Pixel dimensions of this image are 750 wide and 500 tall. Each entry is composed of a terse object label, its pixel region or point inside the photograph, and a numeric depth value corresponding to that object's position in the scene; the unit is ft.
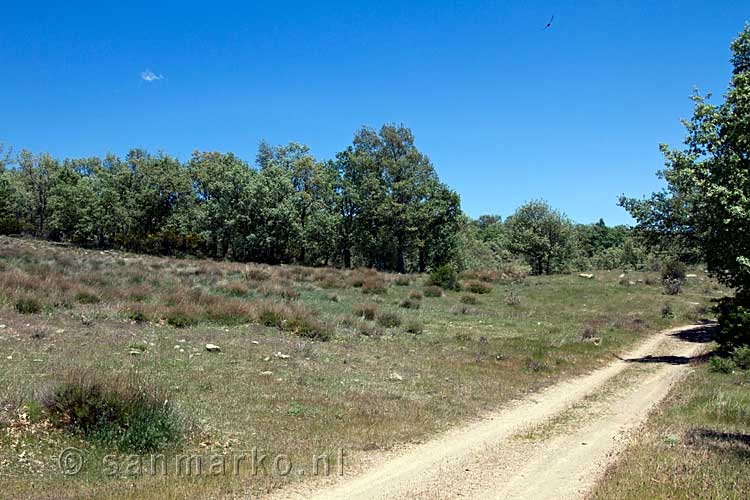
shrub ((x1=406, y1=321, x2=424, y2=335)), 73.00
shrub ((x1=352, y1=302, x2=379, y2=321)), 80.89
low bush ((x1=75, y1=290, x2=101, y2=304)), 62.91
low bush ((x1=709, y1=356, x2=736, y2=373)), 53.78
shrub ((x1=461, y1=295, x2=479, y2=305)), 115.34
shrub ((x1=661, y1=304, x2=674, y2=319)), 104.06
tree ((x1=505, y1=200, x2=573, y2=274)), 215.31
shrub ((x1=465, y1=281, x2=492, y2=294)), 136.15
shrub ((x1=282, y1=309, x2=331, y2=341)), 61.98
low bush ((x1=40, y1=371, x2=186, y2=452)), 25.85
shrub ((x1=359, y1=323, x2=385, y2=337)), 67.51
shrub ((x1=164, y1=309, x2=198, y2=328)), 58.80
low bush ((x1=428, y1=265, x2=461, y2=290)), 137.28
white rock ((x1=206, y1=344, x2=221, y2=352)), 48.23
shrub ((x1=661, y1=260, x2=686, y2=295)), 140.58
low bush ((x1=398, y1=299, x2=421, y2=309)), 99.91
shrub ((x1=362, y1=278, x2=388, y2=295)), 118.52
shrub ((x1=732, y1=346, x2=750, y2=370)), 54.08
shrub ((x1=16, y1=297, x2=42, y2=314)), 54.49
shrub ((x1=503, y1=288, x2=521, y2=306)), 117.26
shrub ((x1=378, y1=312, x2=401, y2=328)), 76.43
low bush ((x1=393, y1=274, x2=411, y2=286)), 138.31
